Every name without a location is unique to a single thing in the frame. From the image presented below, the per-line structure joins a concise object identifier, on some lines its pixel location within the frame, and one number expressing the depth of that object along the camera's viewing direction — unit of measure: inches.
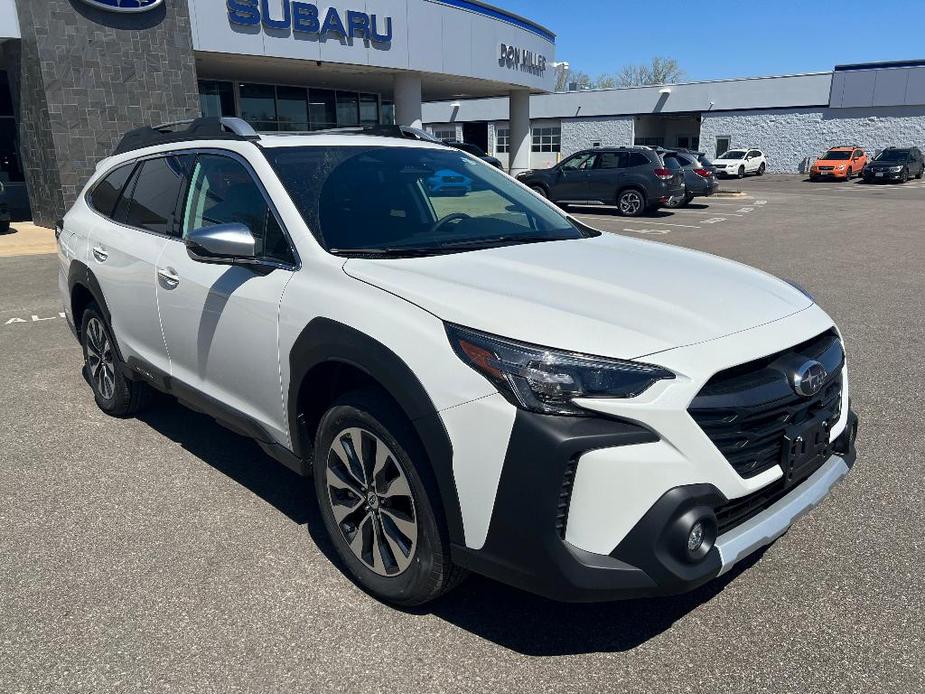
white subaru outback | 82.4
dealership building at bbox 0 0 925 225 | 561.3
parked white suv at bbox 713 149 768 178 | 1611.7
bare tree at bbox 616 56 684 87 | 3405.5
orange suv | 1502.2
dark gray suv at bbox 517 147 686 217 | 746.8
